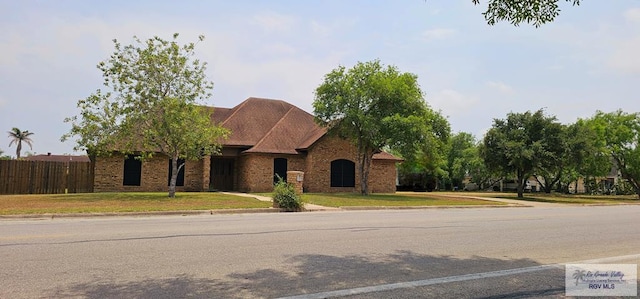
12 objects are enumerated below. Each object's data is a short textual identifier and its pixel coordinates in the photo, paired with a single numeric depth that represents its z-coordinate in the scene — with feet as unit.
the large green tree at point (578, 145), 102.99
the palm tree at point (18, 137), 252.83
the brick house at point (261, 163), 91.76
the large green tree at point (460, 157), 176.86
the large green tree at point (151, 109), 69.15
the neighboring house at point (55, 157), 192.18
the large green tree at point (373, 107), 88.69
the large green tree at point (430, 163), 90.38
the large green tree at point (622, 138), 133.49
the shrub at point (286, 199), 56.97
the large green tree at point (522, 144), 101.91
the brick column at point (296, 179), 76.07
